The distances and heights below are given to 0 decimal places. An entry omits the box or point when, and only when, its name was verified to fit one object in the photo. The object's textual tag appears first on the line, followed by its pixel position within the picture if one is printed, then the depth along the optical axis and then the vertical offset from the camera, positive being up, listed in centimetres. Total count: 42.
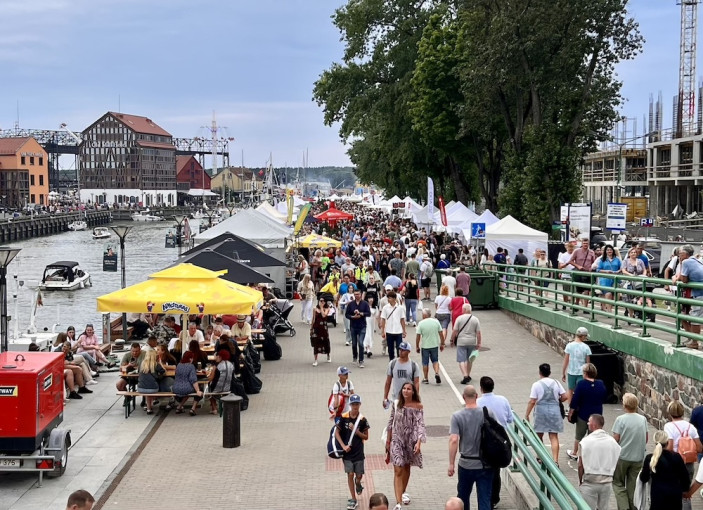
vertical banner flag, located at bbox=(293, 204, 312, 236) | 3528 -108
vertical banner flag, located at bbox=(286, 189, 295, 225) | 4153 -82
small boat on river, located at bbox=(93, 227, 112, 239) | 11479 -518
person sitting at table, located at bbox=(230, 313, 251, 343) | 1842 -280
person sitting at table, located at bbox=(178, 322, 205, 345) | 1799 -277
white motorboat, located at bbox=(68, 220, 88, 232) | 13702 -486
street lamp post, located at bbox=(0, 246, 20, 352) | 1661 -163
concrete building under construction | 7244 +257
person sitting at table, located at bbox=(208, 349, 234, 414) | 1540 -302
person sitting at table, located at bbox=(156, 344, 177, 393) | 1570 -295
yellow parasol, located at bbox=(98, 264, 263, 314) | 1558 -178
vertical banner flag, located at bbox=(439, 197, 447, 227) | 3603 -96
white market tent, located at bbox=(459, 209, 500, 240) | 3603 -112
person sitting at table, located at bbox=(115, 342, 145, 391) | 1580 -297
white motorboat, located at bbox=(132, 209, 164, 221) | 16625 -441
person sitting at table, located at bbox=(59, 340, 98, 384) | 1798 -329
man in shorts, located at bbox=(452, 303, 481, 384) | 1627 -258
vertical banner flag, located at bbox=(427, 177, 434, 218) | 4451 -37
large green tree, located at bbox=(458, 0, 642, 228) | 3694 +475
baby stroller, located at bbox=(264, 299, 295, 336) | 2361 -317
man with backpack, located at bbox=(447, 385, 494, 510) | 894 -248
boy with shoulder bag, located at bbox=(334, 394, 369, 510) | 1026 -276
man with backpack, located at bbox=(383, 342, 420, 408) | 1220 -240
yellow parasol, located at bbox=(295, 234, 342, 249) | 3659 -202
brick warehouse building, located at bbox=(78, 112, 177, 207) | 19050 +648
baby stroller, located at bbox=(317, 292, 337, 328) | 2146 -265
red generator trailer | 1131 -282
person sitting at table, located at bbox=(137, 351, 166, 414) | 1546 -304
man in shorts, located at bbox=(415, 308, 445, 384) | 1625 -266
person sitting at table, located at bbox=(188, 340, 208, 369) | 1609 -278
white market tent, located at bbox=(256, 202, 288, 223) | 4212 -93
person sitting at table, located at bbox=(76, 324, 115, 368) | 1988 -329
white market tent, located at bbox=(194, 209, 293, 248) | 3051 -126
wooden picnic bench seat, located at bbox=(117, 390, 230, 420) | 1538 -335
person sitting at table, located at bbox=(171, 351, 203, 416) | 1534 -313
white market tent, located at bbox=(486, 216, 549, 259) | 3003 -148
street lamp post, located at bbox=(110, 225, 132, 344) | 2588 -112
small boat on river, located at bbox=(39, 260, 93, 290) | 5875 -548
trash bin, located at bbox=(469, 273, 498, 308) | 2702 -288
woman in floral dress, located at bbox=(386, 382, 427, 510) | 991 -257
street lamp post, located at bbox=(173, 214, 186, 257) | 4109 -145
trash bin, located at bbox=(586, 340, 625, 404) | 1512 -292
